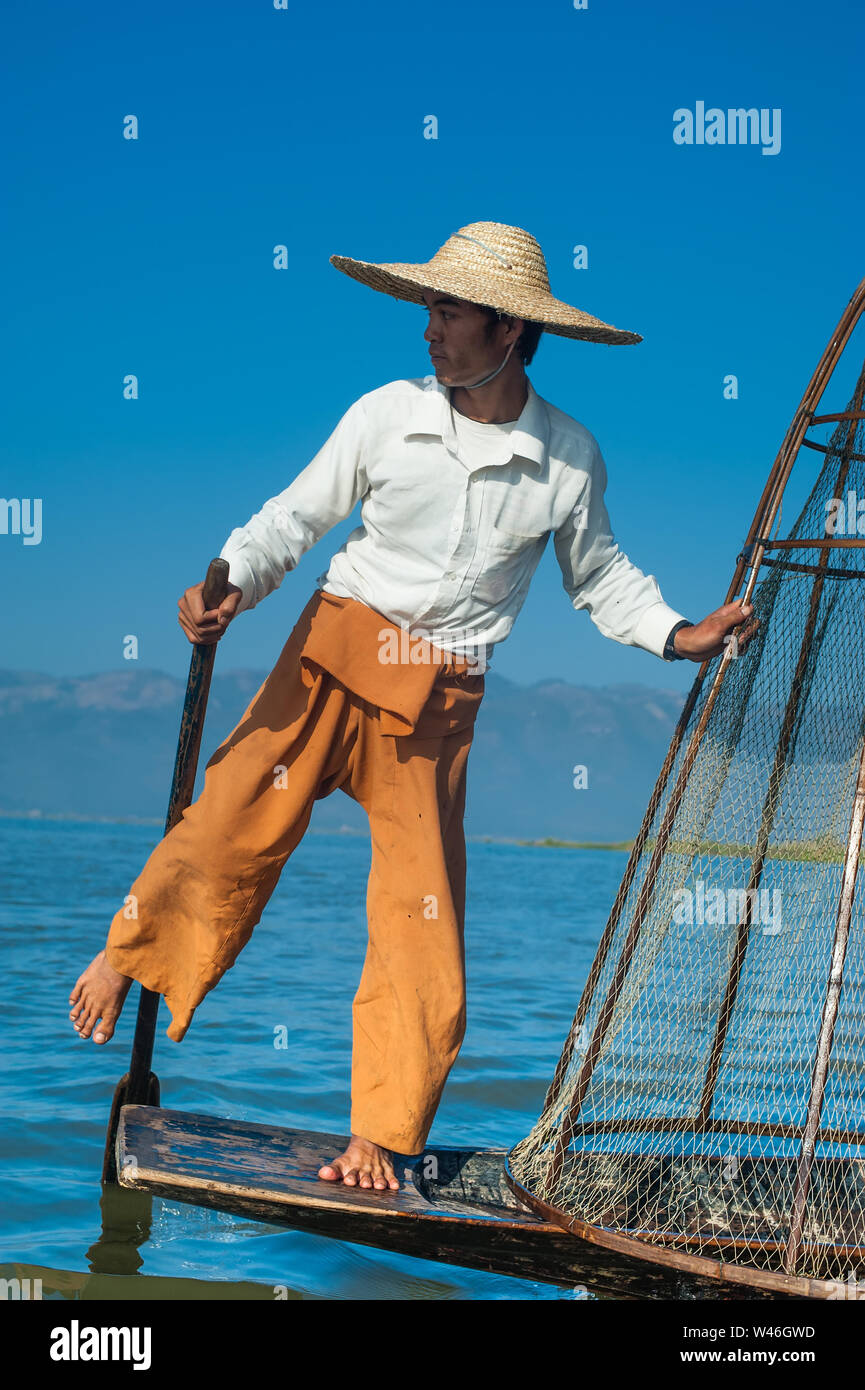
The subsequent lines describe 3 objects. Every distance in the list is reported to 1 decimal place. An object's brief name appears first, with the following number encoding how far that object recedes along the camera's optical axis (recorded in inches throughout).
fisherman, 135.9
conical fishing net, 136.3
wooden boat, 127.0
